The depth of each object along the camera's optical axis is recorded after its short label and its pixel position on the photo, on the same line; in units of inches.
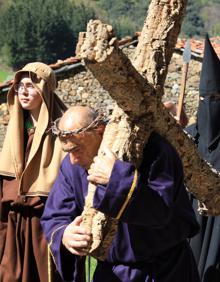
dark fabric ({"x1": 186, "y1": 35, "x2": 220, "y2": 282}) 221.4
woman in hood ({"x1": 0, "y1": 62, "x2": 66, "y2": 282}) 225.7
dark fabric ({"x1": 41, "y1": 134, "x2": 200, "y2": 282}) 131.8
